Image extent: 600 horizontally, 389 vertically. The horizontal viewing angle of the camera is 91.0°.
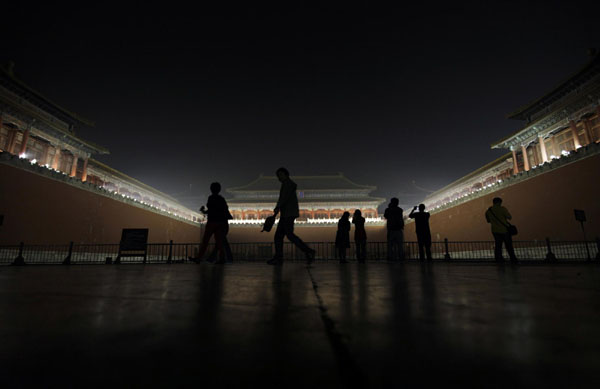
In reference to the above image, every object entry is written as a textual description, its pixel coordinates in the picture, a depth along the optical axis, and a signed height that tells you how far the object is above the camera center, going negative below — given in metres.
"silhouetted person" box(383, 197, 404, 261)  8.52 +0.81
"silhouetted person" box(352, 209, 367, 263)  8.13 +0.62
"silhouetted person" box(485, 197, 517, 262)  6.89 +0.72
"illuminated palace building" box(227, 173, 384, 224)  35.59 +6.42
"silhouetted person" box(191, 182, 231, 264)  6.21 +0.72
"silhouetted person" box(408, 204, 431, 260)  8.81 +0.77
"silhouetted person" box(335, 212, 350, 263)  8.42 +0.56
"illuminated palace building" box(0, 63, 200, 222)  17.16 +7.37
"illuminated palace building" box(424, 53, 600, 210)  15.56 +7.79
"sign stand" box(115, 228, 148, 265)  10.03 +0.36
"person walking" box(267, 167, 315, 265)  5.79 +0.78
